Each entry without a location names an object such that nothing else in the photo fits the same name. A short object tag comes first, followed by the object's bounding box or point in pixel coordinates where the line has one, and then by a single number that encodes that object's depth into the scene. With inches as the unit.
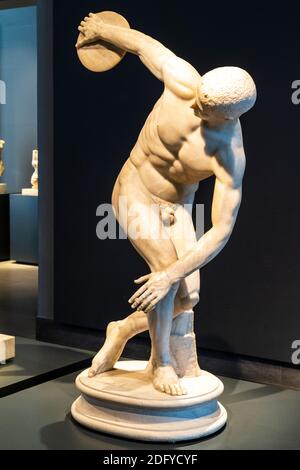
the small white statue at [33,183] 355.9
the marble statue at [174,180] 112.0
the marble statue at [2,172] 371.6
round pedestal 119.1
